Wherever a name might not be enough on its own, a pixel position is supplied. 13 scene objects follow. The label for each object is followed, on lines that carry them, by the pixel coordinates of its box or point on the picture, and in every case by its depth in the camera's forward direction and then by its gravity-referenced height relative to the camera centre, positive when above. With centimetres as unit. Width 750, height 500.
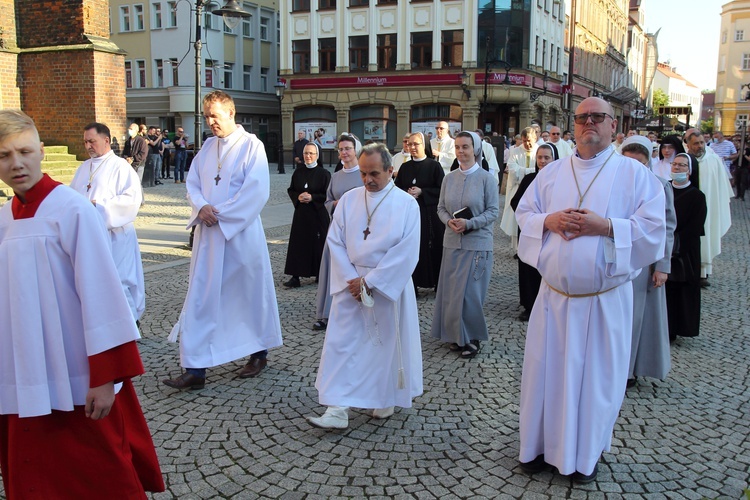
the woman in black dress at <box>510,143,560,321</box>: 743 -130
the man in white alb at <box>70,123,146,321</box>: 639 -38
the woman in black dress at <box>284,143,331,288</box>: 903 -89
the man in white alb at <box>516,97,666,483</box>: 373 -74
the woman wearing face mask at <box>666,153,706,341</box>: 661 -93
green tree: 9689 +931
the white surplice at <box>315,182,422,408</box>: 456 -108
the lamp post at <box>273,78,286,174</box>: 3259 +308
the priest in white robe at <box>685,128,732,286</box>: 947 -44
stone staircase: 1472 -21
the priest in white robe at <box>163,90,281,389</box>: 535 -86
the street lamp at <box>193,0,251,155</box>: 1218 +255
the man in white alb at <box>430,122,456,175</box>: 1116 +19
